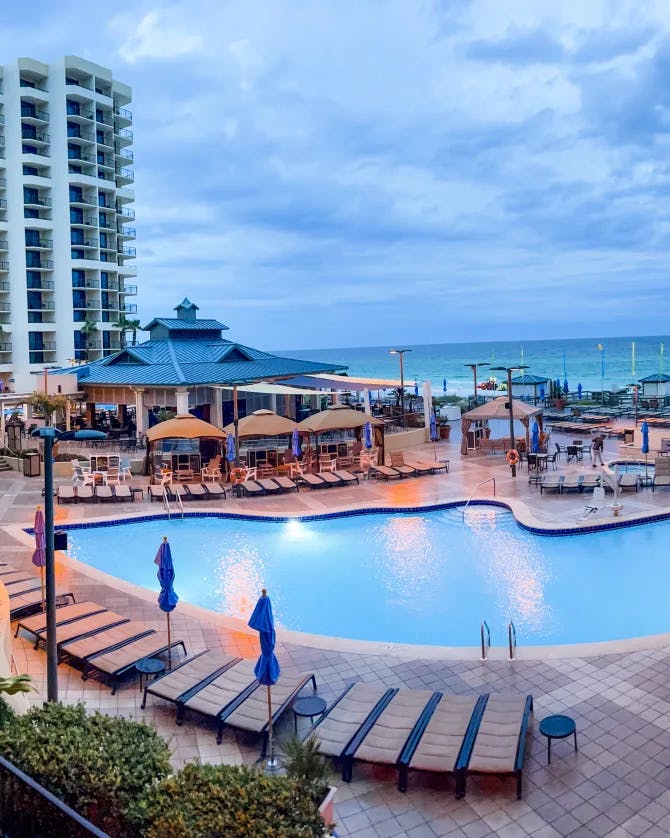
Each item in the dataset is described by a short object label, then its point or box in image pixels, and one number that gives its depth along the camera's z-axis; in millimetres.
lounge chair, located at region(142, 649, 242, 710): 7758
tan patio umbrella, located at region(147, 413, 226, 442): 20703
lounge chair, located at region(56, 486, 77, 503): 18875
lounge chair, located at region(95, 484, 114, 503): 18984
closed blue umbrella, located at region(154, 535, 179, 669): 8922
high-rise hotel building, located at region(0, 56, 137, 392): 51594
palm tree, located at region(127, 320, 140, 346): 55000
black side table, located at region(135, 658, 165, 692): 8430
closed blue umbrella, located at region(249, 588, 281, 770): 6820
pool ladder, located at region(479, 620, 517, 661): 8930
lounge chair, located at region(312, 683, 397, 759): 6719
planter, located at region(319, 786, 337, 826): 5246
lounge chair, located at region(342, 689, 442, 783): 6484
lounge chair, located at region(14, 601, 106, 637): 9766
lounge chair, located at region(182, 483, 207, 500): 19531
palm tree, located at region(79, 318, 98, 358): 53281
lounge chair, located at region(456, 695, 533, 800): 6211
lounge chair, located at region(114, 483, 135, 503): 19047
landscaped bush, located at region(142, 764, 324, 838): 4324
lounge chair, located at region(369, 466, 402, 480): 21469
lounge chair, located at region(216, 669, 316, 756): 7164
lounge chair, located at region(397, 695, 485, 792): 6336
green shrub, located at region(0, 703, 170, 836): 4742
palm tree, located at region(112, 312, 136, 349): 54688
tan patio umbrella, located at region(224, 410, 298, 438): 21656
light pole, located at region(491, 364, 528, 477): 21281
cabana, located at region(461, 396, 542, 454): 23641
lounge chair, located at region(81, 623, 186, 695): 8500
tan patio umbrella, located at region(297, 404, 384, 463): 22656
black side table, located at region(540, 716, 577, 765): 6578
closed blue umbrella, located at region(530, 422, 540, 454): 22109
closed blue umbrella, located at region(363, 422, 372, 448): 22375
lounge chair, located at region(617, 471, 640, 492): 18938
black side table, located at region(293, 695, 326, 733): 7254
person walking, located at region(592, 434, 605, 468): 22578
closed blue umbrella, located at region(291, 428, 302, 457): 21672
